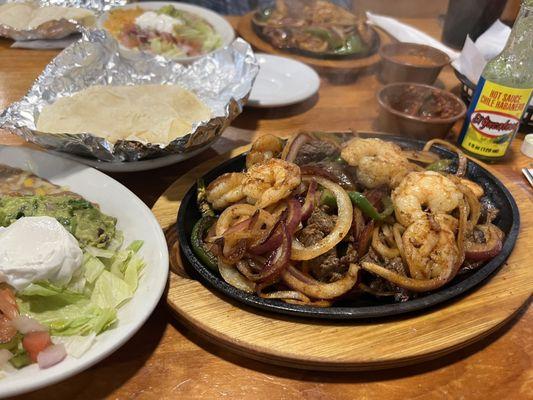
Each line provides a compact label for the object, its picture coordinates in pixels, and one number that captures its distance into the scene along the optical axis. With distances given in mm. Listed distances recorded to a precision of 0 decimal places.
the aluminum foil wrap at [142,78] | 340
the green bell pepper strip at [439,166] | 342
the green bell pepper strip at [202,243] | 270
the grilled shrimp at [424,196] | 282
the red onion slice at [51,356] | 205
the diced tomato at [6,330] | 209
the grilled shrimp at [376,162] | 307
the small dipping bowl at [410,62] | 509
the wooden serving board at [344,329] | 233
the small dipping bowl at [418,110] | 418
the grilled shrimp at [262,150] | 332
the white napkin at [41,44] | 575
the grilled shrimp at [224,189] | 296
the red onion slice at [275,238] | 263
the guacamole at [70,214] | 273
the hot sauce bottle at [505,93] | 372
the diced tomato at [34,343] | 209
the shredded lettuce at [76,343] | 211
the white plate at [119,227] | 200
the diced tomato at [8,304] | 217
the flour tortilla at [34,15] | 585
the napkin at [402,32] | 584
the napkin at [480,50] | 478
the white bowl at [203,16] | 627
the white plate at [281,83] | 473
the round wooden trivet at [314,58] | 563
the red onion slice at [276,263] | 256
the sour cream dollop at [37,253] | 228
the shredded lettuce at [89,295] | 225
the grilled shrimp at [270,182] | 279
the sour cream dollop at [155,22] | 611
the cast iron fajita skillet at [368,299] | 241
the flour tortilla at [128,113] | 351
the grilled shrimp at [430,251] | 259
